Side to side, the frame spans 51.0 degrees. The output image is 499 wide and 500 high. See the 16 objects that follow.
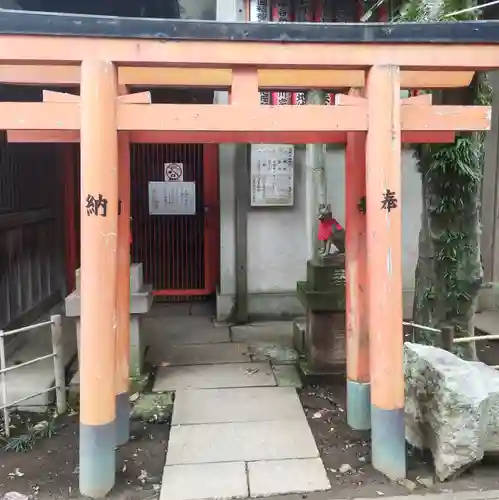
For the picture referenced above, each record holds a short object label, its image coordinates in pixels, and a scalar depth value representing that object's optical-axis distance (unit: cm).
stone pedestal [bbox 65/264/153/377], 564
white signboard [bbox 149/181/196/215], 905
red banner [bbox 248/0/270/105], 746
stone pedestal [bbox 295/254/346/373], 561
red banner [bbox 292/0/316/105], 748
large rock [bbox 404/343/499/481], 364
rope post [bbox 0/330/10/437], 438
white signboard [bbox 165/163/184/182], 902
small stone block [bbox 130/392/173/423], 489
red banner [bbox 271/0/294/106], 748
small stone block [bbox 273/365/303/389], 560
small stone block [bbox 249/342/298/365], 638
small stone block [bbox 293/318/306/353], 634
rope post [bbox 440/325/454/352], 437
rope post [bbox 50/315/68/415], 482
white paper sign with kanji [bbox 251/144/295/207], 778
